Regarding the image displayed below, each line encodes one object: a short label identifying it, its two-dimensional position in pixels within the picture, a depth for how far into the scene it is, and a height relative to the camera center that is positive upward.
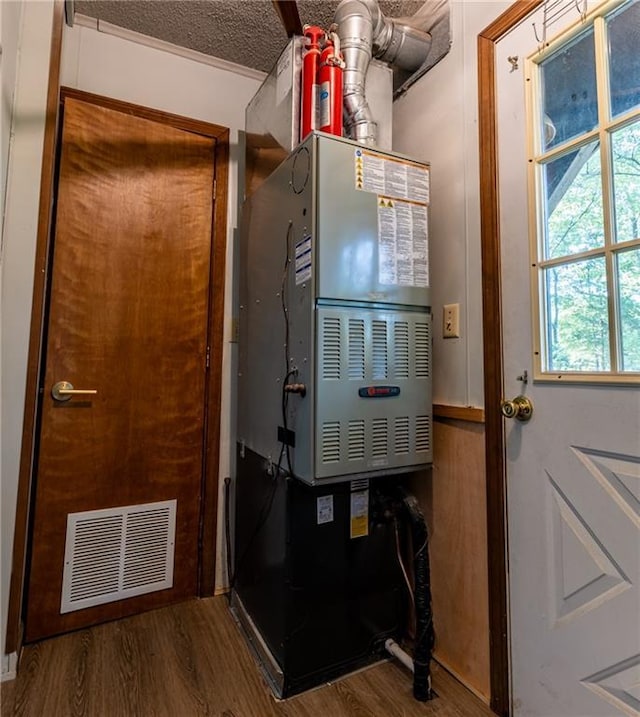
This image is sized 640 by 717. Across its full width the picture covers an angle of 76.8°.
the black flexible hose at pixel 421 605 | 1.38 -0.78
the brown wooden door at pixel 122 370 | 1.72 +0.04
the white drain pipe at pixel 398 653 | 1.47 -1.01
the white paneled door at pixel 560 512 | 1.02 -0.35
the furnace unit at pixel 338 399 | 1.32 -0.05
